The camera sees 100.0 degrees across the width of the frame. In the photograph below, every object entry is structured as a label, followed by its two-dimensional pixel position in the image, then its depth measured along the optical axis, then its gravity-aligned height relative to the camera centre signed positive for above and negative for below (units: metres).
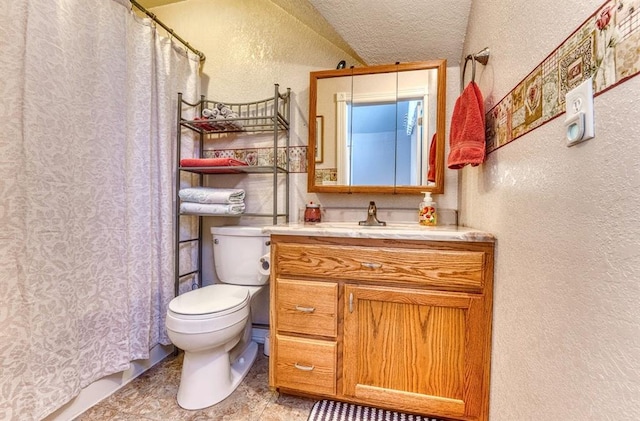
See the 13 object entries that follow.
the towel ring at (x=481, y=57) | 1.08 +0.62
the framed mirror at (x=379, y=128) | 1.52 +0.46
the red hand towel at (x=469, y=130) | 1.06 +0.32
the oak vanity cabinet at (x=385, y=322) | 1.02 -0.47
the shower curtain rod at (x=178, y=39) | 1.44 +1.06
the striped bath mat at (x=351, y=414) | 1.17 -0.92
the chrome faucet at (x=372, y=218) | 1.47 -0.07
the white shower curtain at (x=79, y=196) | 0.95 +0.03
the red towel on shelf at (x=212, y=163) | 1.58 +0.25
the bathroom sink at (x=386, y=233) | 0.99 -0.11
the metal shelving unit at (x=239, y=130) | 1.65 +0.51
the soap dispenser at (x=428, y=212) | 1.44 -0.03
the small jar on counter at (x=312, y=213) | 1.63 -0.04
